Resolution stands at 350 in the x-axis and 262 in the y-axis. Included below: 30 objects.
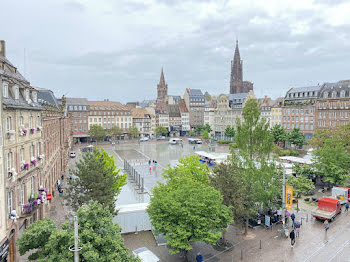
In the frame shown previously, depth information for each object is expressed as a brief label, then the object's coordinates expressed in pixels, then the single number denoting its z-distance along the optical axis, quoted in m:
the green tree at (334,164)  35.44
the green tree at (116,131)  101.31
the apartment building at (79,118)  99.56
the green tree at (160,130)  113.81
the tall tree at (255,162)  25.23
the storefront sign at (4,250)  17.09
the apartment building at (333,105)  72.11
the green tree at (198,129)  118.53
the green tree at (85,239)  12.37
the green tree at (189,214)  18.33
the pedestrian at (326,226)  24.33
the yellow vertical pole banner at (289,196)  23.59
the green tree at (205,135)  98.63
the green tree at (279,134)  74.23
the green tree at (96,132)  93.97
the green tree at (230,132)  93.99
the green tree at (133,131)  106.94
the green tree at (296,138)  70.50
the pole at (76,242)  11.24
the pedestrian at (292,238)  22.16
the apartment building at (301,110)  80.19
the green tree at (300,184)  31.89
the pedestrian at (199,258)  19.31
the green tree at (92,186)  21.84
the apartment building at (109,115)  106.00
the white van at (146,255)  18.31
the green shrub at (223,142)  93.12
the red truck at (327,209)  27.30
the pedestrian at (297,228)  24.20
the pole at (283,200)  24.03
